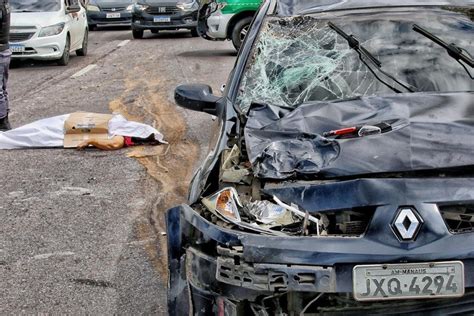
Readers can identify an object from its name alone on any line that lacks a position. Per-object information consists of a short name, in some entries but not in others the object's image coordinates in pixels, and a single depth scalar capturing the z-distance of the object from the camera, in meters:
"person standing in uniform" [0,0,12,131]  9.56
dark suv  22.69
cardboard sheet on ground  8.80
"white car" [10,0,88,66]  16.20
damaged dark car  3.01
